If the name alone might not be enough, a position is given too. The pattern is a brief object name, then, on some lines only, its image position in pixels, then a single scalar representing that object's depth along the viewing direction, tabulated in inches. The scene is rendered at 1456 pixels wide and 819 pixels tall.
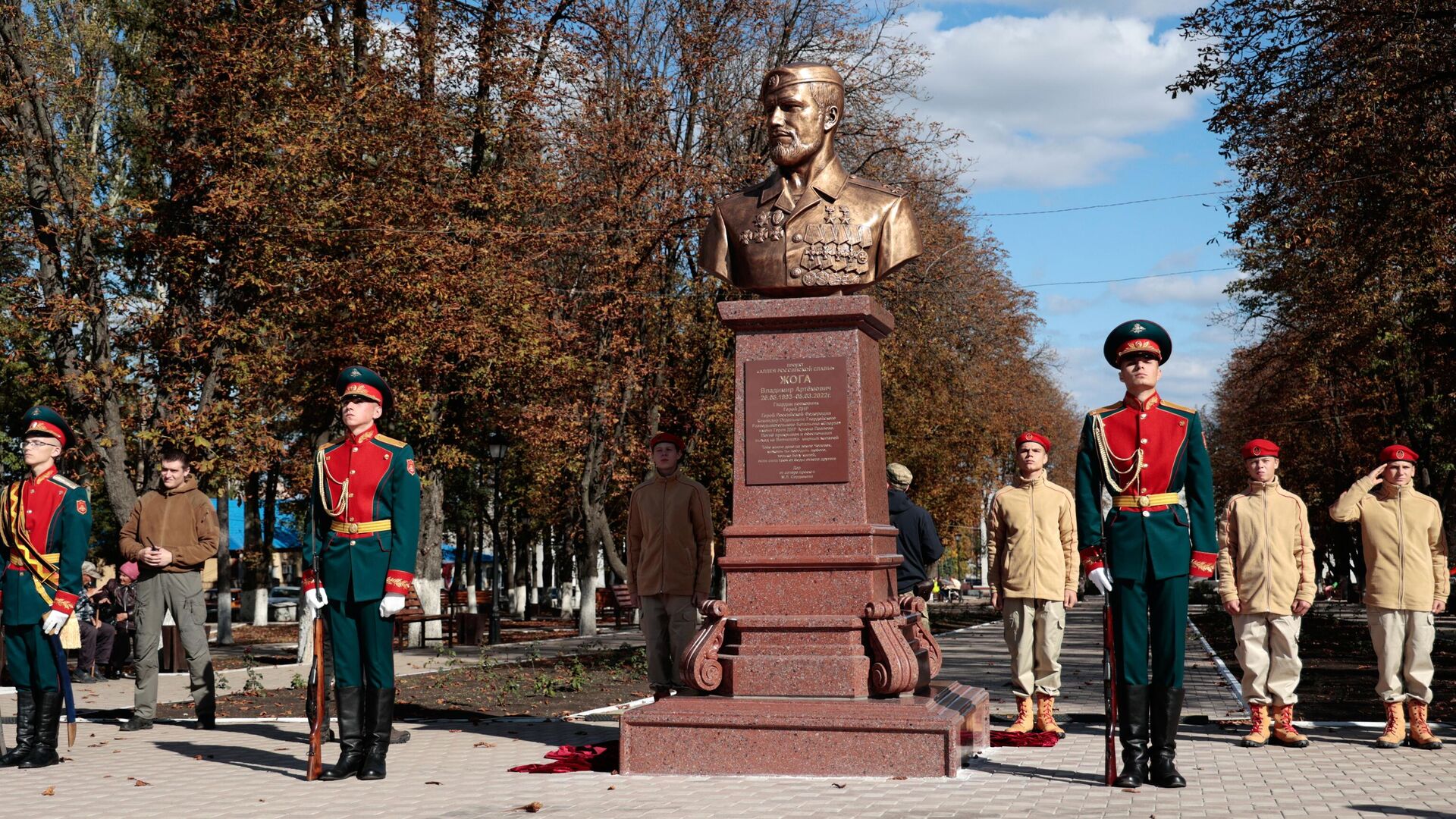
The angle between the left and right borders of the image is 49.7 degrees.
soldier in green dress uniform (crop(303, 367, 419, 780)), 341.1
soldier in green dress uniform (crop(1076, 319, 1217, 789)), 319.3
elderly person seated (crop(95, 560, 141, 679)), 743.1
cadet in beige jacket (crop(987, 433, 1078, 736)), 418.6
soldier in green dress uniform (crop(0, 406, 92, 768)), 373.1
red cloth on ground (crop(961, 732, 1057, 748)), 397.4
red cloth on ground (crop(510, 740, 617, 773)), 353.4
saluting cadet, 398.3
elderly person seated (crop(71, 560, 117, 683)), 711.7
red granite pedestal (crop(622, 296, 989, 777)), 332.8
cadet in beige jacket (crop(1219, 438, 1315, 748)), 402.9
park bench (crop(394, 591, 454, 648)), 839.3
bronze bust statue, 378.9
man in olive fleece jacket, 456.8
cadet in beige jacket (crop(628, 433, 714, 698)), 444.5
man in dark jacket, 470.6
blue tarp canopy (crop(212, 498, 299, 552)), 1734.7
